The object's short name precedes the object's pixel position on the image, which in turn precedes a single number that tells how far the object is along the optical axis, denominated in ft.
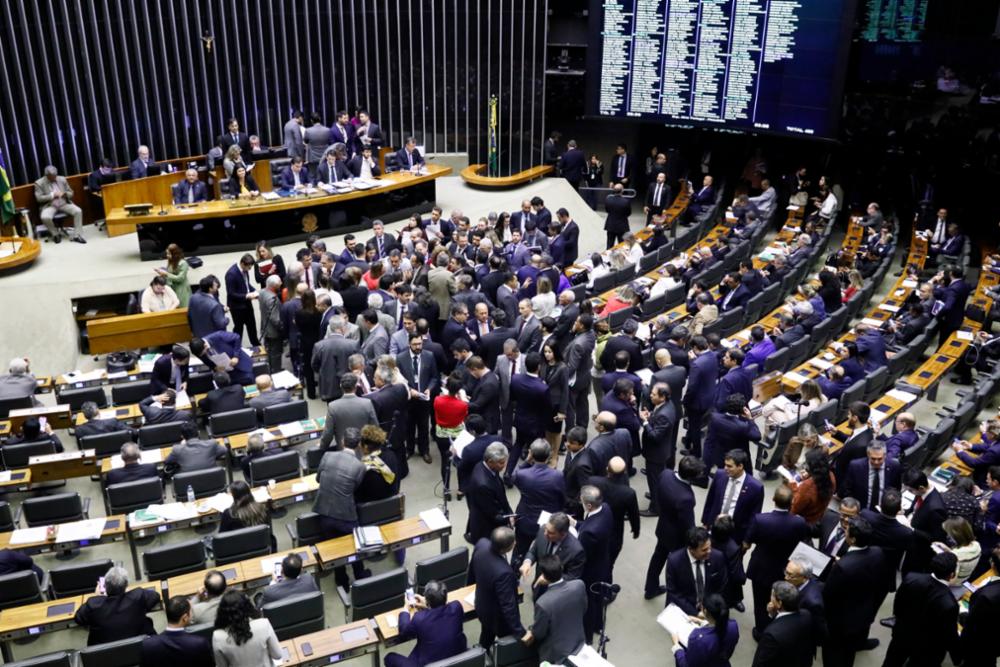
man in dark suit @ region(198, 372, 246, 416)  30.37
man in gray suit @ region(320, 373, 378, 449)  26.73
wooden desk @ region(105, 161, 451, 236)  44.75
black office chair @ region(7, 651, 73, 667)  19.33
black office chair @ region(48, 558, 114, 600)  22.95
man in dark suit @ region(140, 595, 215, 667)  18.83
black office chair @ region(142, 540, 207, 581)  23.59
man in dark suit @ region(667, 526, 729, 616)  20.52
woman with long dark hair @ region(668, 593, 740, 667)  18.12
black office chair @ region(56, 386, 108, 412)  32.94
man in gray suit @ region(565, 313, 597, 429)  30.73
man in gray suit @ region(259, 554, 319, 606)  21.30
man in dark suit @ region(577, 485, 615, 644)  21.84
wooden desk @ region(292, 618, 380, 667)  20.42
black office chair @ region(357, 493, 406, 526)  24.84
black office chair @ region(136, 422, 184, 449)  29.35
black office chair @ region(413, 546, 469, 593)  22.69
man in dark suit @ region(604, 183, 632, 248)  51.03
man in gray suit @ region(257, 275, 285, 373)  35.32
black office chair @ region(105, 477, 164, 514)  26.25
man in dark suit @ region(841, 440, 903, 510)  25.34
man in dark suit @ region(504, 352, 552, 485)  28.09
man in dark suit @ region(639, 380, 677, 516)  26.71
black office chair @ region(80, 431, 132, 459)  29.06
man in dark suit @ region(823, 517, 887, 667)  21.01
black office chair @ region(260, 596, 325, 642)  21.02
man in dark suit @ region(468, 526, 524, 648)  19.98
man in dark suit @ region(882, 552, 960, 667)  20.51
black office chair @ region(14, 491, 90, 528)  25.93
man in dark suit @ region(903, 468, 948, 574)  23.89
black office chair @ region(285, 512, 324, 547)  24.75
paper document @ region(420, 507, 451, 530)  25.02
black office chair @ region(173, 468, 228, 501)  26.48
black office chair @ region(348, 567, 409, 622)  22.18
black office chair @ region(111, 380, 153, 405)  32.68
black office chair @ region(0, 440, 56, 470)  28.71
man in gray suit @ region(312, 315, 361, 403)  31.24
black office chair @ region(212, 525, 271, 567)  23.76
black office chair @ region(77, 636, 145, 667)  19.71
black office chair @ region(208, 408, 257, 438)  30.04
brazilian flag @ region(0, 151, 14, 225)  46.14
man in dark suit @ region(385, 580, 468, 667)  19.71
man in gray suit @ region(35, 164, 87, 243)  48.08
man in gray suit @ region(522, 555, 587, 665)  19.24
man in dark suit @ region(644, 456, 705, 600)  22.33
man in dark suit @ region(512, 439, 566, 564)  23.36
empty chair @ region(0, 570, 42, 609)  22.80
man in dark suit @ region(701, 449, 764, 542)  23.40
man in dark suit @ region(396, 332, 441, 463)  30.17
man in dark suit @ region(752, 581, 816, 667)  18.62
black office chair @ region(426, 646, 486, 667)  18.88
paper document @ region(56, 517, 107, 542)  24.59
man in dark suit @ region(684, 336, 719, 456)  29.91
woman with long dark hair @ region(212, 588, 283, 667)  18.43
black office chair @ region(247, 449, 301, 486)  27.58
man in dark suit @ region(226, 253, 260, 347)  37.52
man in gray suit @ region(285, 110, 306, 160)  53.42
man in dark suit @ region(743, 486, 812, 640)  21.97
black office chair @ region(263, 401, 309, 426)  30.63
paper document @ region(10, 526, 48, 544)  24.61
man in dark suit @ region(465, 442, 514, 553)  23.24
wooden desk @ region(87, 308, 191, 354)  38.17
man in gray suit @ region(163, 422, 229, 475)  27.27
